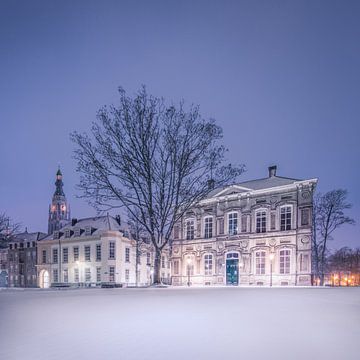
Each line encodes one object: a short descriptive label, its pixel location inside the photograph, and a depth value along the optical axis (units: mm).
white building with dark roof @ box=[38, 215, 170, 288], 49906
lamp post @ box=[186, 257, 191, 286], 36272
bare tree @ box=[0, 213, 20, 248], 33703
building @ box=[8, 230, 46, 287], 67062
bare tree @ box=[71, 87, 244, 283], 21984
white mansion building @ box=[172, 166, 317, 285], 30125
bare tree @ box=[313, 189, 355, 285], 36312
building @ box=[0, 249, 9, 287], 73750
